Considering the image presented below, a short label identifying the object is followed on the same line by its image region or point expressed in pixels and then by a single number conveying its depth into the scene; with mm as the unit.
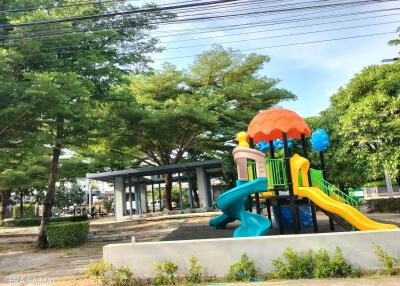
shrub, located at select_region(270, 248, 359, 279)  7111
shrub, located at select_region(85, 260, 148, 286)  7412
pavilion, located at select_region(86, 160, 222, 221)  23811
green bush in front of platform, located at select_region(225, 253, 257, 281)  7301
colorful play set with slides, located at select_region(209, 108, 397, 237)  9211
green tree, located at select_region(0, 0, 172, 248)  12297
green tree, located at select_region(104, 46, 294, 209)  21578
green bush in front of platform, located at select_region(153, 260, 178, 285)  7399
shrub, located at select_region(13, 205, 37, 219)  40125
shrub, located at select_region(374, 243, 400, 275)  7102
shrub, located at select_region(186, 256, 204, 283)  7434
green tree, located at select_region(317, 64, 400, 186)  16078
